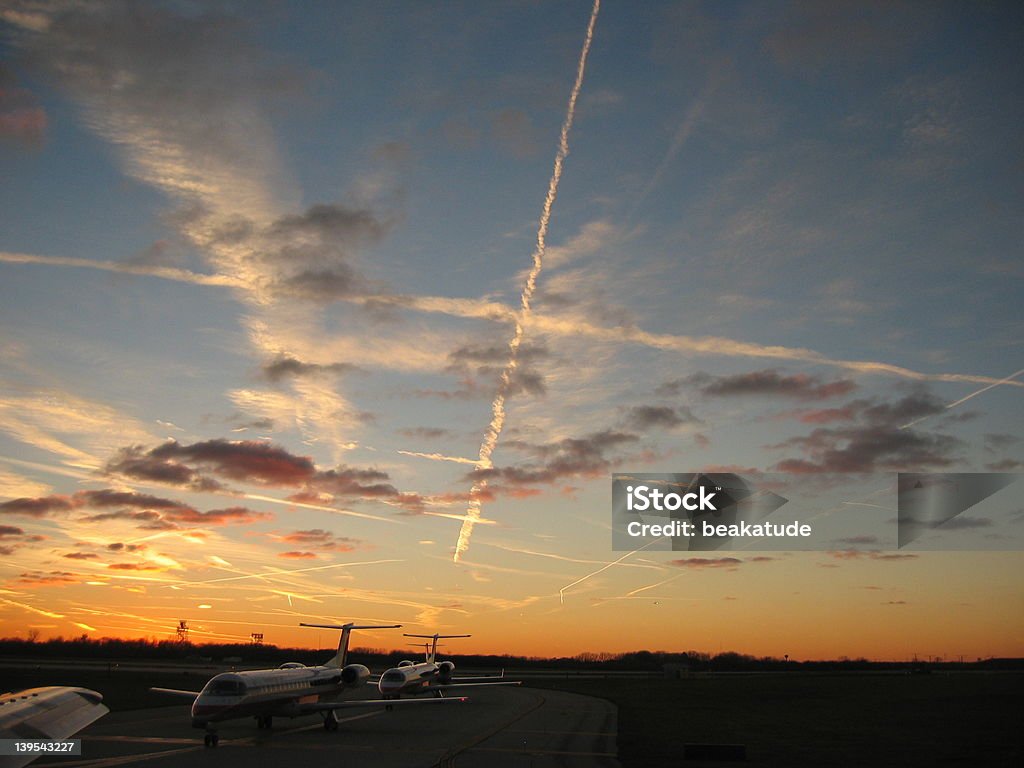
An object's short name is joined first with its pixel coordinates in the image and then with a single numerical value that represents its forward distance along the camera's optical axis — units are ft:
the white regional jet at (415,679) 204.54
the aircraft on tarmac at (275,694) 122.42
